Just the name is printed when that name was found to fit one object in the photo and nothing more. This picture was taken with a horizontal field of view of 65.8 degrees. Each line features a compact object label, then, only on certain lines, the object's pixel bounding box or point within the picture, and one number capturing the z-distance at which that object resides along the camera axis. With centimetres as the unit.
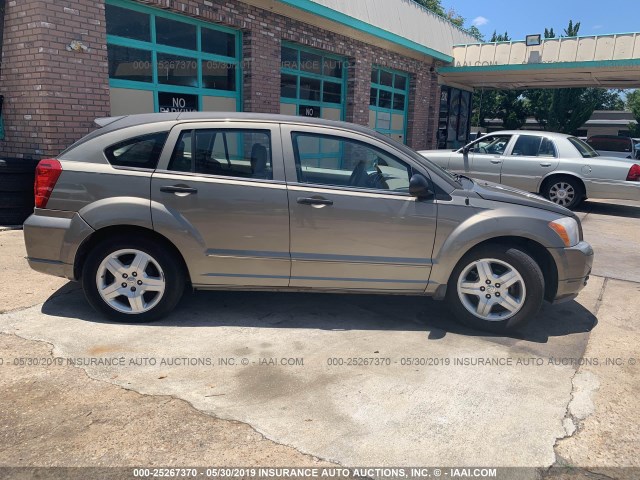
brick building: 721
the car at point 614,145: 1631
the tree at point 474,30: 5524
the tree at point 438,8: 4492
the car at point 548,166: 992
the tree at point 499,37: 3053
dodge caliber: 392
